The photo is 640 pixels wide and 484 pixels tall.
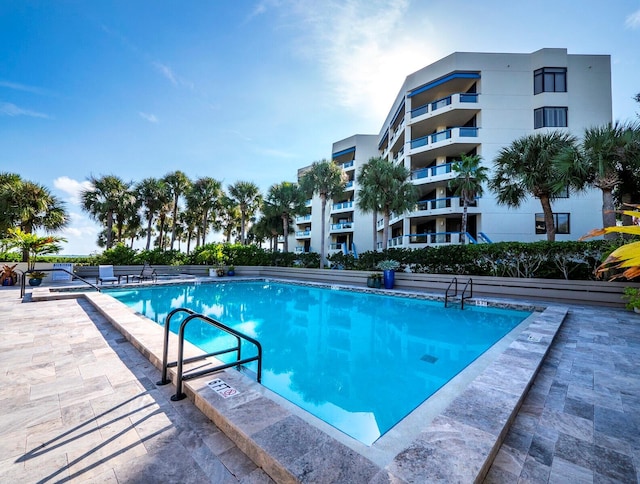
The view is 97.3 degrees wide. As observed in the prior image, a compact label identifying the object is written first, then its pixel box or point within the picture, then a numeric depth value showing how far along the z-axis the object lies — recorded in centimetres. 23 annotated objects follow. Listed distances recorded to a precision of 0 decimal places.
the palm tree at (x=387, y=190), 1555
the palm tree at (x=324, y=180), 1886
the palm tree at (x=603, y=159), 852
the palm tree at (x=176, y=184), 2269
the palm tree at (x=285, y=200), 2220
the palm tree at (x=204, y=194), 2272
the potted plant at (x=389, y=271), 1293
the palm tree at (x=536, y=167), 1080
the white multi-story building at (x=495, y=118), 1625
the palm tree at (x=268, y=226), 2658
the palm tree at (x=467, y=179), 1497
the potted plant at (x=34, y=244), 1115
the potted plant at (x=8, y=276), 1112
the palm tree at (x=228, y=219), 2309
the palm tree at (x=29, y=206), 1384
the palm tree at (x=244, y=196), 2292
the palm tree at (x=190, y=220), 2948
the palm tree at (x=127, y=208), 1908
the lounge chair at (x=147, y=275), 1346
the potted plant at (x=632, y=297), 707
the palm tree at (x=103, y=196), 1850
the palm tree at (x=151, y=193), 2144
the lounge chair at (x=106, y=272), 1311
